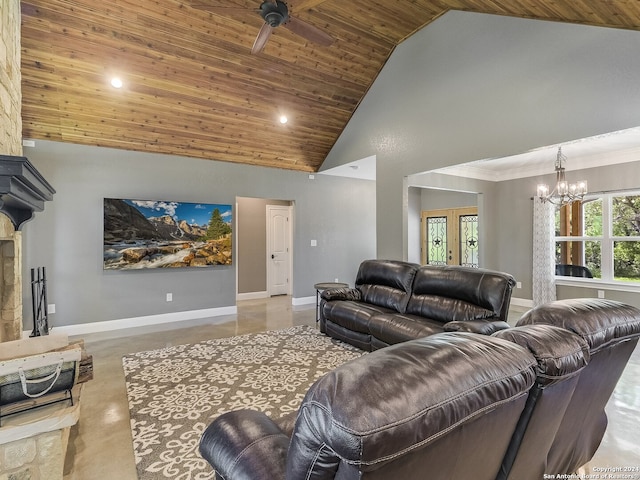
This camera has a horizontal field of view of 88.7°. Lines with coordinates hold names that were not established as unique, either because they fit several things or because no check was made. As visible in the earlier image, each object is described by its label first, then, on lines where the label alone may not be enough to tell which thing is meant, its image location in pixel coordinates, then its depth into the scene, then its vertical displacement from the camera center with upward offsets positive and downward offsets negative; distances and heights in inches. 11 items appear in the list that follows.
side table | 190.4 -30.8
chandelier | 180.2 +24.4
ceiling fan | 100.6 +70.4
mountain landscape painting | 191.5 +1.0
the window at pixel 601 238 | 200.7 -3.4
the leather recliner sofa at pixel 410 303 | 124.2 -30.8
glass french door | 291.2 -2.1
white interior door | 302.0 -14.1
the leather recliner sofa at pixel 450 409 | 25.0 -15.8
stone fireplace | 90.5 -3.7
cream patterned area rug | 81.4 -53.7
